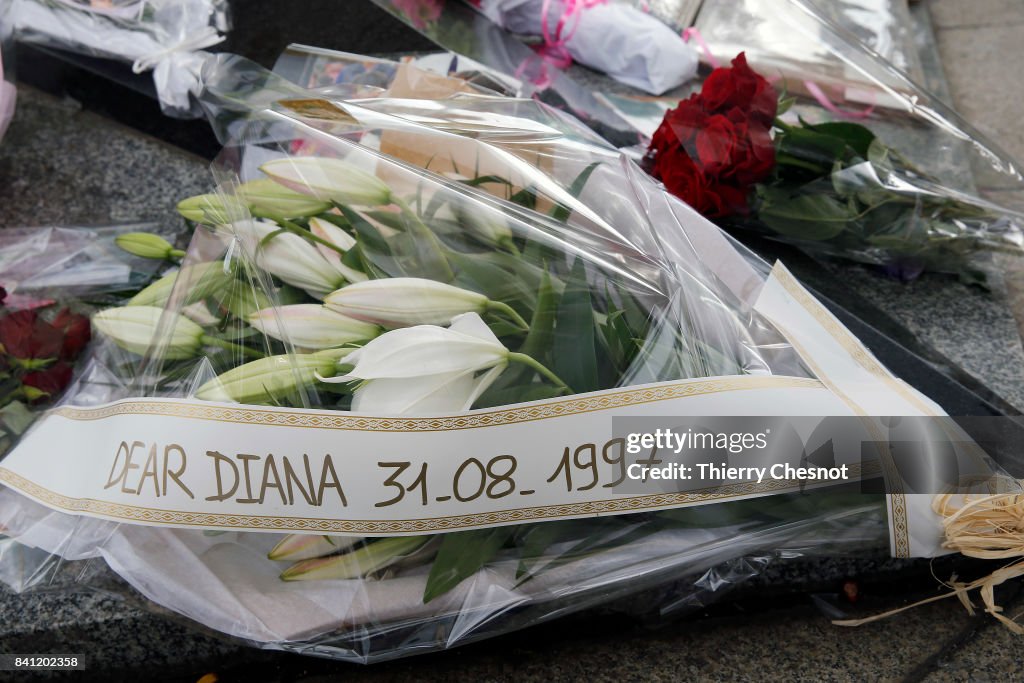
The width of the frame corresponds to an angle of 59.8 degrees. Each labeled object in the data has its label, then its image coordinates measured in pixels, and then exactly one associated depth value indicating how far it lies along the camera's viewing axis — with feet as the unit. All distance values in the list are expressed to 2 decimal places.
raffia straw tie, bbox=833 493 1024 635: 2.50
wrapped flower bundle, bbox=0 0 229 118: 4.99
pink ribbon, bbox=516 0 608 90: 5.30
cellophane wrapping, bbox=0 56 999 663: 2.39
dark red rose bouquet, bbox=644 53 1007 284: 3.69
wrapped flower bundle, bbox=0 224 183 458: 3.05
